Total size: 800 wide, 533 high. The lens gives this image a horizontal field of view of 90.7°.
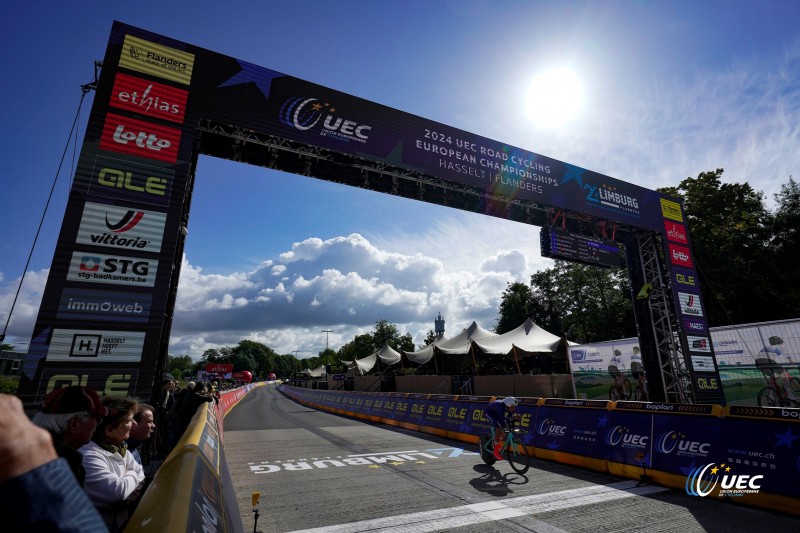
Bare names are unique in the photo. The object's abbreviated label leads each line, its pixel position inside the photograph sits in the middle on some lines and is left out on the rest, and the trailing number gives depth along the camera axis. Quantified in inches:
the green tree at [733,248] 1075.9
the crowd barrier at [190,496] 86.0
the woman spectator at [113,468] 101.9
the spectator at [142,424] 165.2
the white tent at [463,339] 1014.5
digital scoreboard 576.4
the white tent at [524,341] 887.1
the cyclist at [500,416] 313.0
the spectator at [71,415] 101.5
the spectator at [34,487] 28.3
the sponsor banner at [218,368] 1975.9
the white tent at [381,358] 1315.2
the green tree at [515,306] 2112.5
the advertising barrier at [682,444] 219.8
